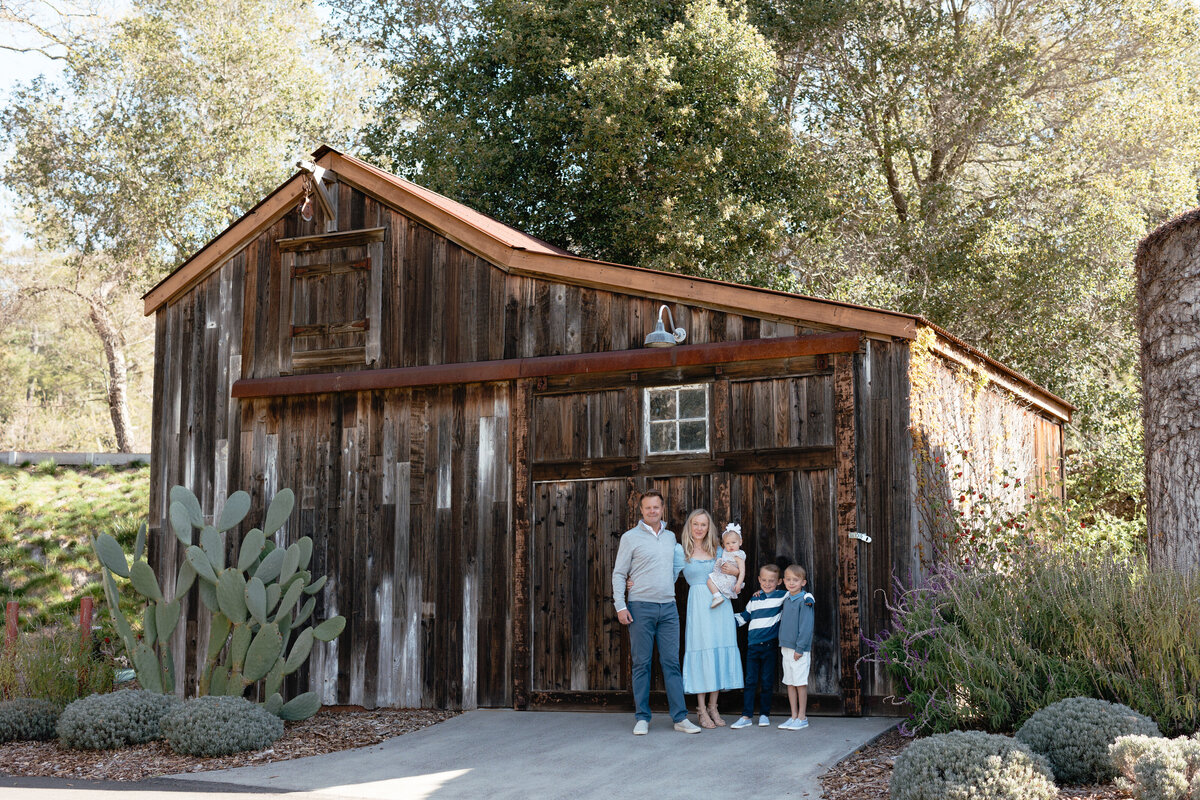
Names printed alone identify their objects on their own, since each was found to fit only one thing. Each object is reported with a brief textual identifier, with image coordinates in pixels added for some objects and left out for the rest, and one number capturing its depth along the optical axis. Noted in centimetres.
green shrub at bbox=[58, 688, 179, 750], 846
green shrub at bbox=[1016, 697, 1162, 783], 586
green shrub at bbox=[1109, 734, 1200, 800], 509
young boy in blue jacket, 806
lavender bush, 645
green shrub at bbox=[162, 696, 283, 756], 814
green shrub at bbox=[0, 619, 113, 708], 984
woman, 829
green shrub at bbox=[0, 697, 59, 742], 902
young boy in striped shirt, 822
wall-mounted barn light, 920
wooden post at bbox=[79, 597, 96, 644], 1059
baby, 837
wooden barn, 863
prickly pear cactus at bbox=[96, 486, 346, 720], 912
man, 820
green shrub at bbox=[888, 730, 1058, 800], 535
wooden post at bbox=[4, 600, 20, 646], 1082
